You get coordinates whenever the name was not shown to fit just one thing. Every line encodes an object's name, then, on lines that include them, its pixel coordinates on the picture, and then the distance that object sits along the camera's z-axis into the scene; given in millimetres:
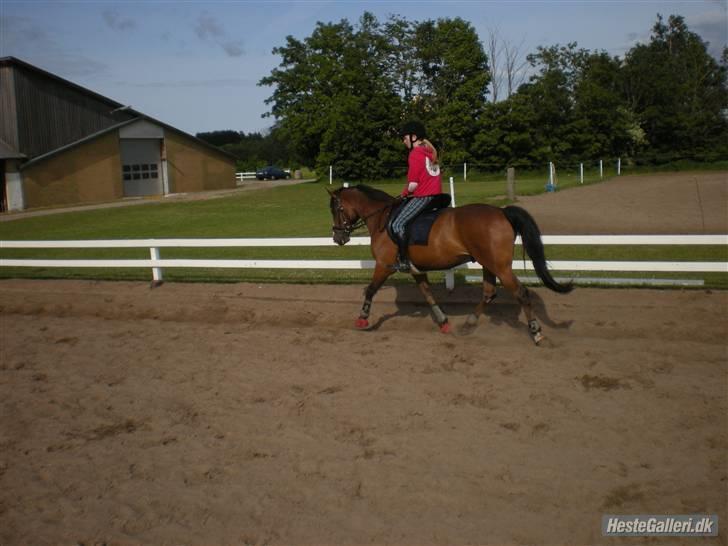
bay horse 8250
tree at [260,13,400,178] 51625
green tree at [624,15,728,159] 52281
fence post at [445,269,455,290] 11219
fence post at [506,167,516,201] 26452
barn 37594
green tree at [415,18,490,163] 53500
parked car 66500
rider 8930
